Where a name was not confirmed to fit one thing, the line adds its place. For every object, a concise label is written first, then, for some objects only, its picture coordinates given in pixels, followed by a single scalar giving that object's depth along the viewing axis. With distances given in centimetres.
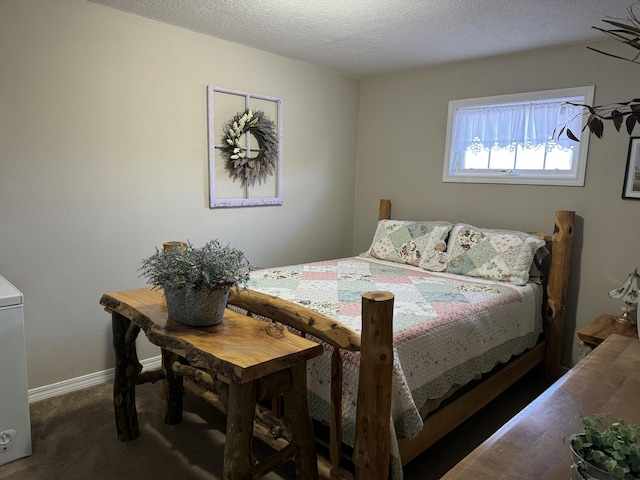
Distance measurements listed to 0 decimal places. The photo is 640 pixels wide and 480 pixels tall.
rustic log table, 145
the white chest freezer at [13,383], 197
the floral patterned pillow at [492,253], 293
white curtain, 308
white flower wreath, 325
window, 304
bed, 159
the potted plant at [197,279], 163
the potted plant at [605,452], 66
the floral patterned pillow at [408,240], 336
